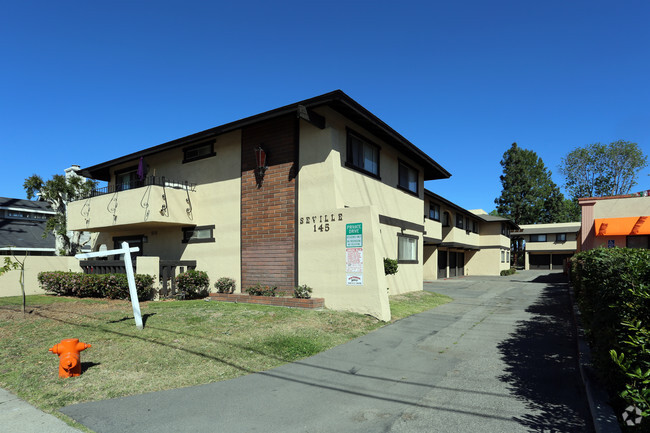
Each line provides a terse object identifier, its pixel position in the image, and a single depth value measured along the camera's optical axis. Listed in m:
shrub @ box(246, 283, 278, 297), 12.31
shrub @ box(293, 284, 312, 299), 11.49
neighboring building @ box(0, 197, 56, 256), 29.38
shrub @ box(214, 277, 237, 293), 13.52
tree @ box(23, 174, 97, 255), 21.84
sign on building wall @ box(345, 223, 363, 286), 10.65
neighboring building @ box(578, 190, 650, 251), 19.70
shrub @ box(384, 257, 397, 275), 13.83
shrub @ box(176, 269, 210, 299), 13.77
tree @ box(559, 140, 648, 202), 55.19
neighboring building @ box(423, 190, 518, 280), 25.88
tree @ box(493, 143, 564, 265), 59.75
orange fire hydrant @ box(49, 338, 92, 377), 5.64
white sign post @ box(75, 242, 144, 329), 8.33
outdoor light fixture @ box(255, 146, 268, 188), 13.08
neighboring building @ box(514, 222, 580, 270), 51.78
